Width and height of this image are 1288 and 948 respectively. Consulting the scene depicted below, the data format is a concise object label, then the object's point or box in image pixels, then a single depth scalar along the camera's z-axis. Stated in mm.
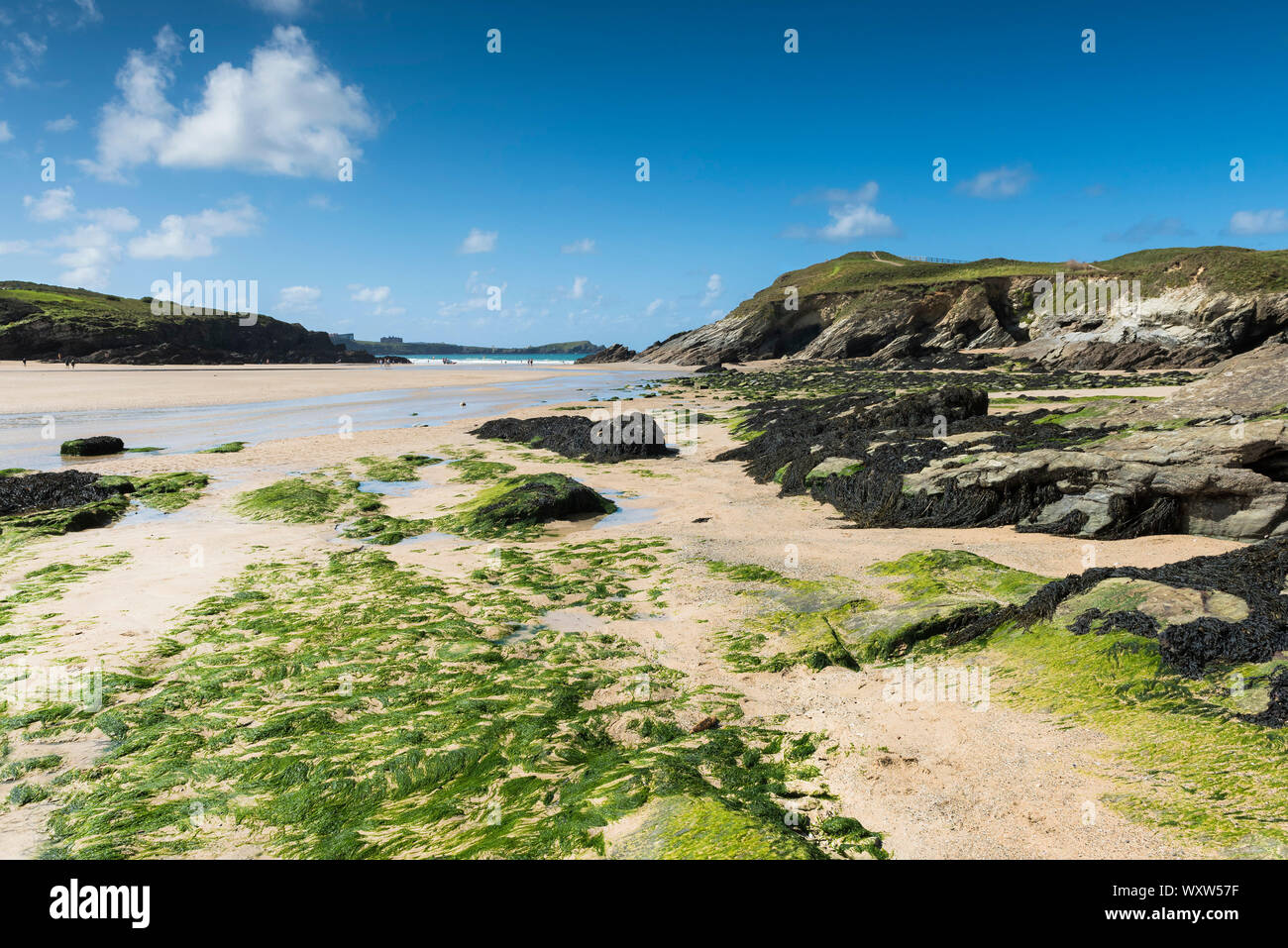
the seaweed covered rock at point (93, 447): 17906
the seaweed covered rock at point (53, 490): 12453
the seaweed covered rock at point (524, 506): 11656
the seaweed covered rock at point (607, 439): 18844
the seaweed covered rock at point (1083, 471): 9148
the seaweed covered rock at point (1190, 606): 4801
